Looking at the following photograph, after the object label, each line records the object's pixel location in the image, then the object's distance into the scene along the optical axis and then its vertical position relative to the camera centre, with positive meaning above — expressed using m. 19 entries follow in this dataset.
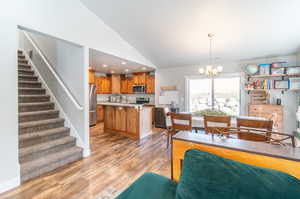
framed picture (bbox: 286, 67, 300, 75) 3.56 +0.74
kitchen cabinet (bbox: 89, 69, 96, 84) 5.94 +0.97
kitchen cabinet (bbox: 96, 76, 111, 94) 6.59 +0.69
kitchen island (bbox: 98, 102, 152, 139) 4.04 -0.64
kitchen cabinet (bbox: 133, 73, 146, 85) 6.52 +0.96
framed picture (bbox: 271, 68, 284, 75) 3.75 +0.76
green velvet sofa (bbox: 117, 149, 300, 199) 0.78 -0.50
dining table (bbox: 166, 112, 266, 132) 2.81 -0.48
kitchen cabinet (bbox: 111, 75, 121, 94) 7.03 +0.75
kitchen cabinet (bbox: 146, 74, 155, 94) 6.31 +0.68
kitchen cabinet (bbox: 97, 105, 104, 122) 6.34 -0.67
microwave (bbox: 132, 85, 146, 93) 6.49 +0.47
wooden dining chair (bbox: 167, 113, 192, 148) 2.70 -0.46
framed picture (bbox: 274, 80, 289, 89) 3.72 +0.40
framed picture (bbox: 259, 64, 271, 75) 3.95 +0.86
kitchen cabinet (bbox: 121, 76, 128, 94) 7.06 +0.70
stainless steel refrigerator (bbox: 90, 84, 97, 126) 5.51 -0.25
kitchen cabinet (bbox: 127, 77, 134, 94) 6.90 +0.73
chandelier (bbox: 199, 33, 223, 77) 3.27 +0.69
